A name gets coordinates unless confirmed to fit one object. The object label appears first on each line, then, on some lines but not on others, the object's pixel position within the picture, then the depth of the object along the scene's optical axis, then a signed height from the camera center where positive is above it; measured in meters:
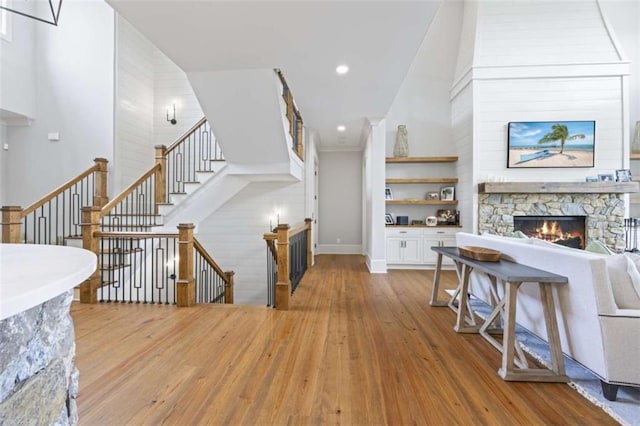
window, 4.72 +3.05
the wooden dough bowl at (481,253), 2.54 -0.37
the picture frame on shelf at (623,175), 5.05 +0.65
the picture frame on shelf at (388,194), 6.17 +0.37
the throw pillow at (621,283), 1.83 -0.45
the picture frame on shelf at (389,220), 6.16 -0.18
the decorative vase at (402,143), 6.26 +1.48
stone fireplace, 5.04 +0.15
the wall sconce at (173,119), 6.32 +1.99
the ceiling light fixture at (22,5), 5.01 +3.57
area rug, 1.65 -1.14
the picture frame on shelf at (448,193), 6.11 +0.40
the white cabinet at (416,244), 5.82 -0.64
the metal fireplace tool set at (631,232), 5.12 -0.34
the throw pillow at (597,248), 2.28 -0.28
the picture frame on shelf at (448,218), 6.01 -0.12
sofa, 1.74 -0.62
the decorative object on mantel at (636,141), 5.44 +1.34
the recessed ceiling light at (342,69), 3.32 +1.65
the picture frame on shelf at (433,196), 6.20 +0.34
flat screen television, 5.25 +1.25
